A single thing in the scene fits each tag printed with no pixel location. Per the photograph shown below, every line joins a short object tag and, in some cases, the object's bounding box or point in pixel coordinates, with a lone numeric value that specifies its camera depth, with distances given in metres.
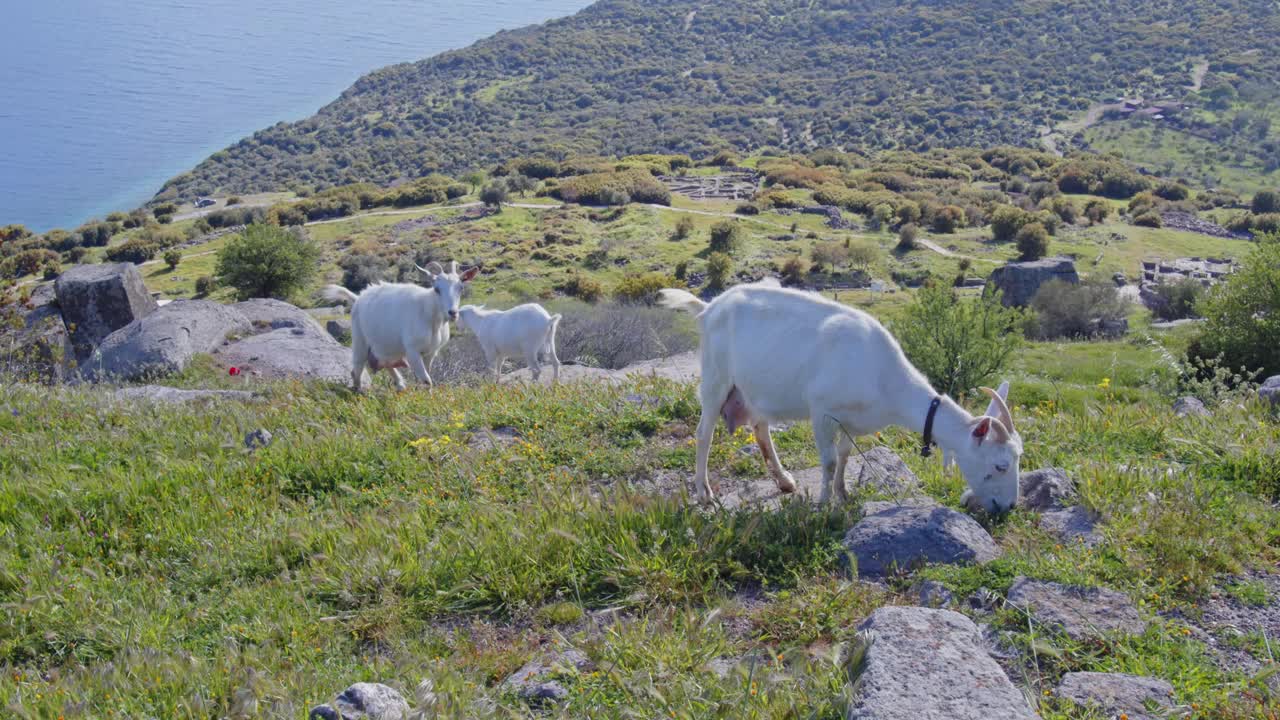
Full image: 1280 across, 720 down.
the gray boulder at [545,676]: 4.43
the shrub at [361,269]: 44.96
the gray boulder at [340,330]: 27.17
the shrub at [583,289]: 40.03
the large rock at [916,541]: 5.47
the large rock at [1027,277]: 41.00
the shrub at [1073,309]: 35.22
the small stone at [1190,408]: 8.47
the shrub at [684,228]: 53.12
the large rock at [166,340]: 17.47
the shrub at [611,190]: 65.00
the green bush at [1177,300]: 36.66
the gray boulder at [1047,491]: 6.41
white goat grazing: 6.20
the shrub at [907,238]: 54.34
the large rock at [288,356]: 17.95
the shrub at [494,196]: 64.69
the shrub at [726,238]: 49.78
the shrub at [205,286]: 43.44
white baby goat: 18.00
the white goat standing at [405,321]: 13.19
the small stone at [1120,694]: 3.92
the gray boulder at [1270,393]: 9.20
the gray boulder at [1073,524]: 5.81
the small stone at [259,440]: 8.31
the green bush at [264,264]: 34.62
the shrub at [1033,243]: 52.00
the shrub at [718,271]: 44.38
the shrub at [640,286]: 38.88
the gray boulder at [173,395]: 11.33
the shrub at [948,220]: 60.09
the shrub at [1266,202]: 69.44
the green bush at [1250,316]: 18.38
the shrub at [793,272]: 45.84
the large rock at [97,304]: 23.19
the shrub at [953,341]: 14.32
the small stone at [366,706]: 3.89
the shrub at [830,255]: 47.44
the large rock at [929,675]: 3.72
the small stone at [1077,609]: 4.66
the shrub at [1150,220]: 62.25
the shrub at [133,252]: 55.64
